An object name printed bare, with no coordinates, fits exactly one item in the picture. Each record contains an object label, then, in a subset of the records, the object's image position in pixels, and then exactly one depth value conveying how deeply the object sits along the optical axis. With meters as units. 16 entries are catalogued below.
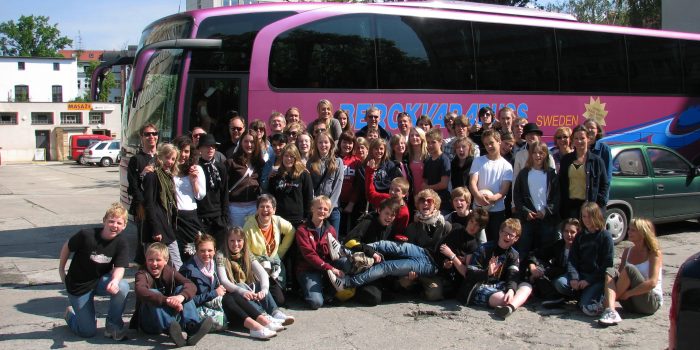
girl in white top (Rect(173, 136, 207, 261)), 6.85
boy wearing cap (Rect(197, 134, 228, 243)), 7.05
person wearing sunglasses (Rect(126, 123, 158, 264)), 6.59
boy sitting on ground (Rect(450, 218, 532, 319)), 6.80
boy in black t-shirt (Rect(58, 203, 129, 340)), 5.80
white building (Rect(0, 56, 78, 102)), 78.25
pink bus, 9.71
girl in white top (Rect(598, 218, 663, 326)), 6.27
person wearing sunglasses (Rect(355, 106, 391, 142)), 8.32
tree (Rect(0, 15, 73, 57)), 97.44
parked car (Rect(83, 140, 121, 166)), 42.97
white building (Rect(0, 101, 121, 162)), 57.00
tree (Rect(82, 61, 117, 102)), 82.69
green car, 9.91
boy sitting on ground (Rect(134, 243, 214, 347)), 5.63
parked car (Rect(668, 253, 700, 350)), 3.31
